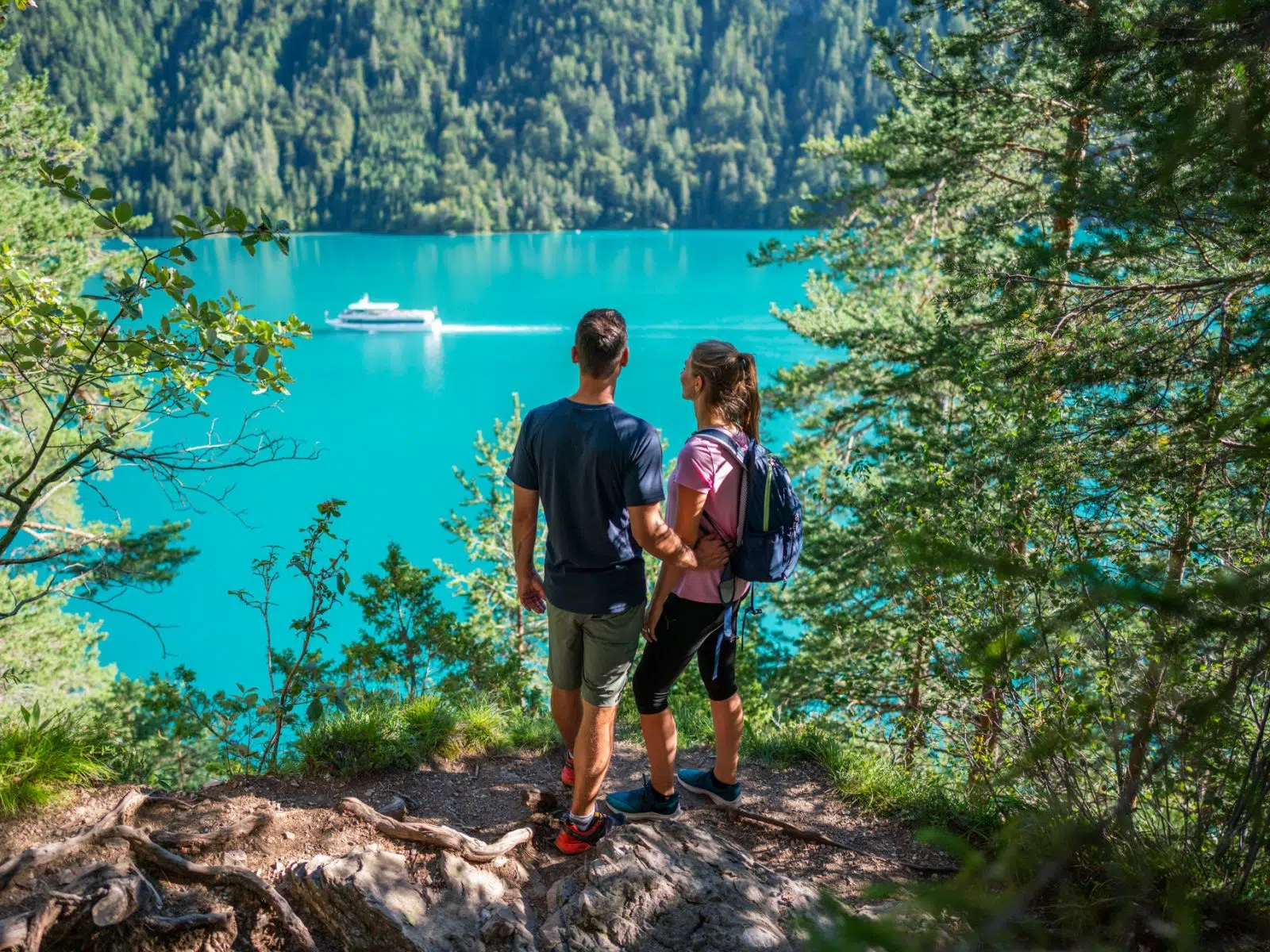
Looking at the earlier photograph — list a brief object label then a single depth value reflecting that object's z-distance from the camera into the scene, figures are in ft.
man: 7.77
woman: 8.07
